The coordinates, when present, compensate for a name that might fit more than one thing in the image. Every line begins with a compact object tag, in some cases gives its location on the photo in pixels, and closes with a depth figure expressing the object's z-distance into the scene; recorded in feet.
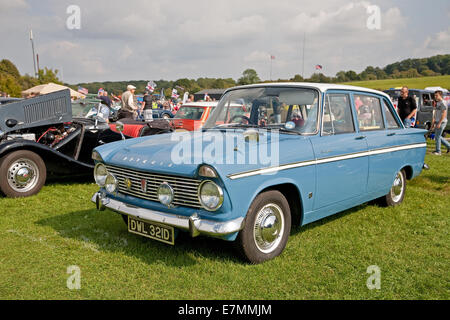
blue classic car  9.93
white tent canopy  71.48
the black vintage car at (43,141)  18.63
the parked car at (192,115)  37.66
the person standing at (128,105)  32.12
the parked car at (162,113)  68.41
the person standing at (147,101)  40.65
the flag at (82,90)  66.92
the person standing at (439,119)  32.58
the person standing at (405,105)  31.83
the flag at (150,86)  43.61
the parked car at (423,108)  47.91
